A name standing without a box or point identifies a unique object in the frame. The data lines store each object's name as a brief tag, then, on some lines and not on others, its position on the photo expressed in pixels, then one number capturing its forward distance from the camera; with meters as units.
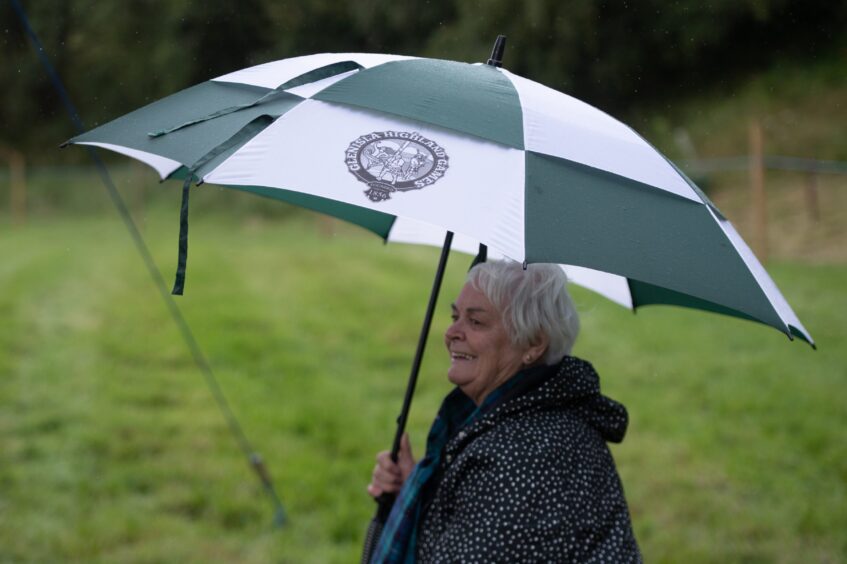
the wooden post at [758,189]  9.88
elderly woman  2.00
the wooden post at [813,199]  12.11
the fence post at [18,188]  22.89
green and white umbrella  1.80
